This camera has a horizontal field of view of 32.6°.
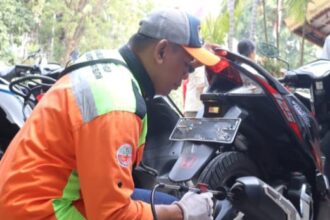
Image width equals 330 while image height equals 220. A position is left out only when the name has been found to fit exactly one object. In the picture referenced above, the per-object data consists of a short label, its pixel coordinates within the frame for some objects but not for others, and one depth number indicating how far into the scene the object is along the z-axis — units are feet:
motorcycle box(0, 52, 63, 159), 10.27
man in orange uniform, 5.67
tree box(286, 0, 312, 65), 28.22
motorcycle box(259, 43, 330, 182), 10.79
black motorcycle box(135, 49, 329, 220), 8.63
